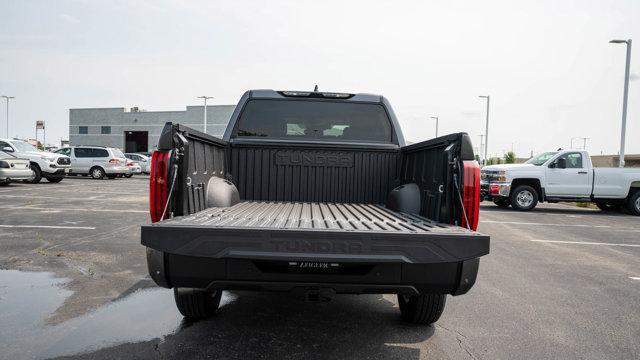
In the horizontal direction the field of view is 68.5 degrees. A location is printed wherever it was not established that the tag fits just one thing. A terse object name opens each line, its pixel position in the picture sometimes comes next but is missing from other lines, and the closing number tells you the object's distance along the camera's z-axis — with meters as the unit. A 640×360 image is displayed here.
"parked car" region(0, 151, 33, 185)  16.89
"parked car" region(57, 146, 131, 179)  25.03
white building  58.07
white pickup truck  14.60
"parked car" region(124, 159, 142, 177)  26.28
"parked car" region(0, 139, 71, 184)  18.88
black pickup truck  2.70
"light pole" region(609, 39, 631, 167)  20.30
